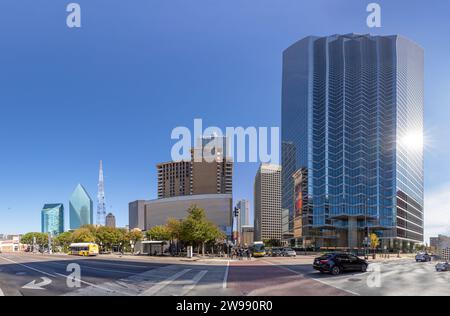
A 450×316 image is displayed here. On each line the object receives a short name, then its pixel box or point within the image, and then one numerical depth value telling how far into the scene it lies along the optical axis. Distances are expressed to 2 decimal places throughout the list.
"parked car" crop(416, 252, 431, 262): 53.06
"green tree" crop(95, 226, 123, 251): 103.19
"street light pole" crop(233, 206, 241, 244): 53.22
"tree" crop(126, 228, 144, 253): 105.12
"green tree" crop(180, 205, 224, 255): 65.14
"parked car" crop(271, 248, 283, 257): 76.25
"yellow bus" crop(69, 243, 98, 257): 76.00
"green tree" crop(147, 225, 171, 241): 85.83
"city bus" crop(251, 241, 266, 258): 66.00
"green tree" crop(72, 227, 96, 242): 101.20
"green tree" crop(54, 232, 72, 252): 130.89
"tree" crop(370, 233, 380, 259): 83.81
